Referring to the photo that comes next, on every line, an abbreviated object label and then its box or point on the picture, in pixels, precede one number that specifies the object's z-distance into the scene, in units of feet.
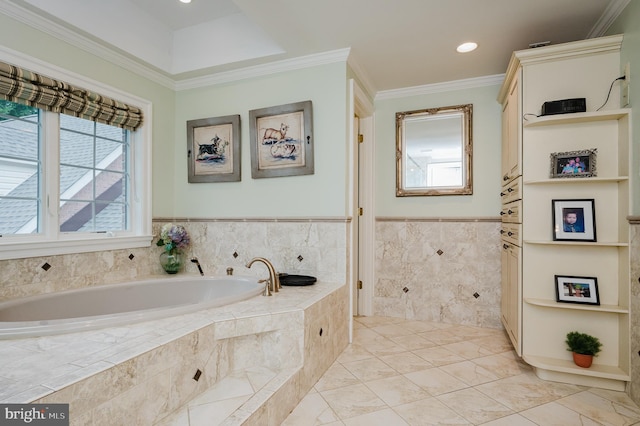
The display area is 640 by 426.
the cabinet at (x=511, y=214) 7.32
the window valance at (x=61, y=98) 6.36
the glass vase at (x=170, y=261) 9.62
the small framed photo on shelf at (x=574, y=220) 6.62
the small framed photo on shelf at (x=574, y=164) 6.62
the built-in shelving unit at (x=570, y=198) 6.46
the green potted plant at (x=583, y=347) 6.51
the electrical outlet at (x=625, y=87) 6.31
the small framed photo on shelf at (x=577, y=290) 6.64
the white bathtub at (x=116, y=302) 4.65
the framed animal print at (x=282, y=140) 8.87
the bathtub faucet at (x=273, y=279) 7.52
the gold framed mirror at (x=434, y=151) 10.32
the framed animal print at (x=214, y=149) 9.78
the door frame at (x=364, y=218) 11.23
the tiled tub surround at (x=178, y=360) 3.39
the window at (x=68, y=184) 6.81
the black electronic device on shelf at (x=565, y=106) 6.53
